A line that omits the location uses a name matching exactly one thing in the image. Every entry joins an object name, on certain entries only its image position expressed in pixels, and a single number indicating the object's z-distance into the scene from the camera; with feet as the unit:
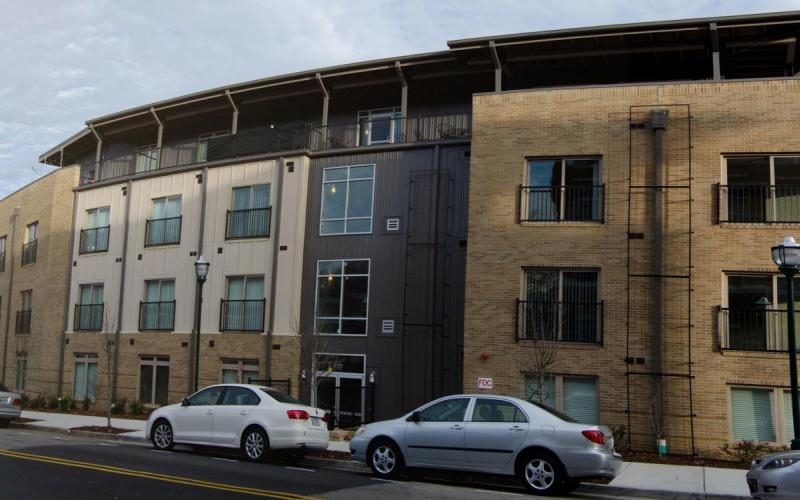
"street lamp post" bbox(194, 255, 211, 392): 65.51
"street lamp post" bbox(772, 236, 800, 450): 42.34
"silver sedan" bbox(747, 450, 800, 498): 31.89
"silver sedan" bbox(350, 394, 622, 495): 37.58
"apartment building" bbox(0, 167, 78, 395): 99.71
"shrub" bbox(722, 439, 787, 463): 53.42
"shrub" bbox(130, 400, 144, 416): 81.38
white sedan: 47.67
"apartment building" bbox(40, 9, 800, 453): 58.23
